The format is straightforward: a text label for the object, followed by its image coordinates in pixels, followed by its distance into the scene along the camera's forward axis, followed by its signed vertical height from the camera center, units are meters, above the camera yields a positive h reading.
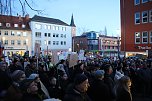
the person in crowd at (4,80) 3.25 -0.86
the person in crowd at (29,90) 2.19 -0.77
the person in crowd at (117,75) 4.75 -1.12
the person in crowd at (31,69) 5.82 -1.06
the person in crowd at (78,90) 2.40 -0.85
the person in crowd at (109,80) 3.51 -1.05
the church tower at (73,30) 56.96 +6.95
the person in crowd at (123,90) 3.12 -1.08
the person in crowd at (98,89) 3.37 -1.16
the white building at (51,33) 44.40 +4.61
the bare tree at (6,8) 3.94 +1.17
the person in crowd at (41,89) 3.04 -1.09
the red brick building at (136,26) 18.61 +2.85
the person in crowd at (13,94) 1.85 -0.68
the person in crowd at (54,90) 3.68 -1.27
